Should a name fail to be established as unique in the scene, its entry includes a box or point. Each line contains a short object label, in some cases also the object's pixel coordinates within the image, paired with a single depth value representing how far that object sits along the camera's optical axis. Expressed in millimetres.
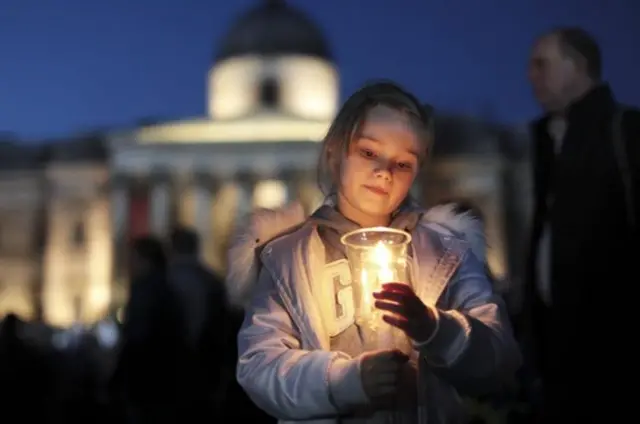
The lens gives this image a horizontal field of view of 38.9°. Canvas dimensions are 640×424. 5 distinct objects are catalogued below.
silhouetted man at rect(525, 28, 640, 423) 2611
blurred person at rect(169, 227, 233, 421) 4766
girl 1768
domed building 33406
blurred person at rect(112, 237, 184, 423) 4574
